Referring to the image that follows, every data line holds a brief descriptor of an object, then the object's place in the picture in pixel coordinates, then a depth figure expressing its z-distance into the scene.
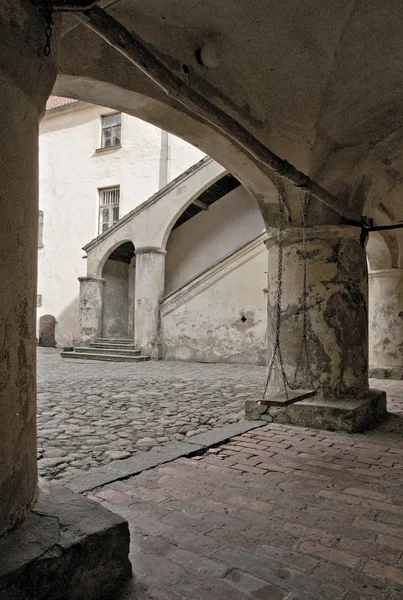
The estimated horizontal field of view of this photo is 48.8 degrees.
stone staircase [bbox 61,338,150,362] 13.91
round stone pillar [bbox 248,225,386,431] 5.23
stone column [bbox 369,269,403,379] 9.66
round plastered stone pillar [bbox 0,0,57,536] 1.71
